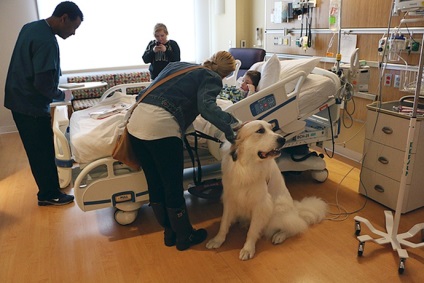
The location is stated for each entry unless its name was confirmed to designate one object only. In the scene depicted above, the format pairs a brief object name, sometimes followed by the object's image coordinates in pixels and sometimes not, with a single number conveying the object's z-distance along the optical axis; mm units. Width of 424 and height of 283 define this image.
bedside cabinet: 2527
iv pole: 2021
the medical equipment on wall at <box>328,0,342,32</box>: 3567
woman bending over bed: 2062
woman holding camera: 4121
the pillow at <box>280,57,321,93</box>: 2949
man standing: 2461
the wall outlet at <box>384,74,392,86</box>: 3105
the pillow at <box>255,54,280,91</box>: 2989
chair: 4684
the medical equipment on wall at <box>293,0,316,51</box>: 3965
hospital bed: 2395
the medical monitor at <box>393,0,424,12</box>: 2395
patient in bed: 3117
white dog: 2064
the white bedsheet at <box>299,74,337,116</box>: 2887
